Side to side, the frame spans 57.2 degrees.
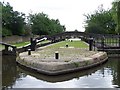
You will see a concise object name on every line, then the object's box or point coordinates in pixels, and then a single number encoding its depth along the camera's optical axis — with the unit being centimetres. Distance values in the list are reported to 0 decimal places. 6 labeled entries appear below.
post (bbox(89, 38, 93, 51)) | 1182
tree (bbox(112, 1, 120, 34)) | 1615
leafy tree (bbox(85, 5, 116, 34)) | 3015
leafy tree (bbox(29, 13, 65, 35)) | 3071
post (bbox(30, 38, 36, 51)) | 1259
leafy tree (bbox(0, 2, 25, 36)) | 2013
